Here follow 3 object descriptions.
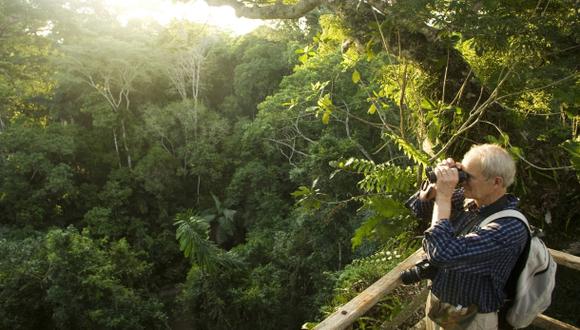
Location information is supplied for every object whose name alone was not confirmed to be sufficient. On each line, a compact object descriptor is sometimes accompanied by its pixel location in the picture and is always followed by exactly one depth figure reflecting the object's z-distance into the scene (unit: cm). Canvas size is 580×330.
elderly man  137
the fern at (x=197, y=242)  902
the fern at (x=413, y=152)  253
